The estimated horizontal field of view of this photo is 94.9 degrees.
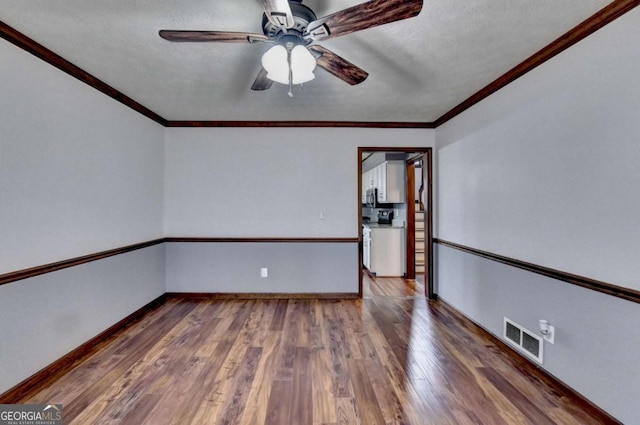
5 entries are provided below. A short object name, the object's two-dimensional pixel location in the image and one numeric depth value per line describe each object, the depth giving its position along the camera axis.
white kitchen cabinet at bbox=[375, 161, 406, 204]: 5.33
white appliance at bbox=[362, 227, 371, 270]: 5.27
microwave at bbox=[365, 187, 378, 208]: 5.99
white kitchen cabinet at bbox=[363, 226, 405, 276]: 5.21
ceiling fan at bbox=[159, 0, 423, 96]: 1.35
